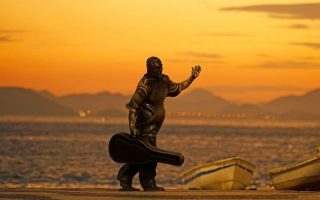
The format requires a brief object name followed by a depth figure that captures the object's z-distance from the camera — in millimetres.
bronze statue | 21234
